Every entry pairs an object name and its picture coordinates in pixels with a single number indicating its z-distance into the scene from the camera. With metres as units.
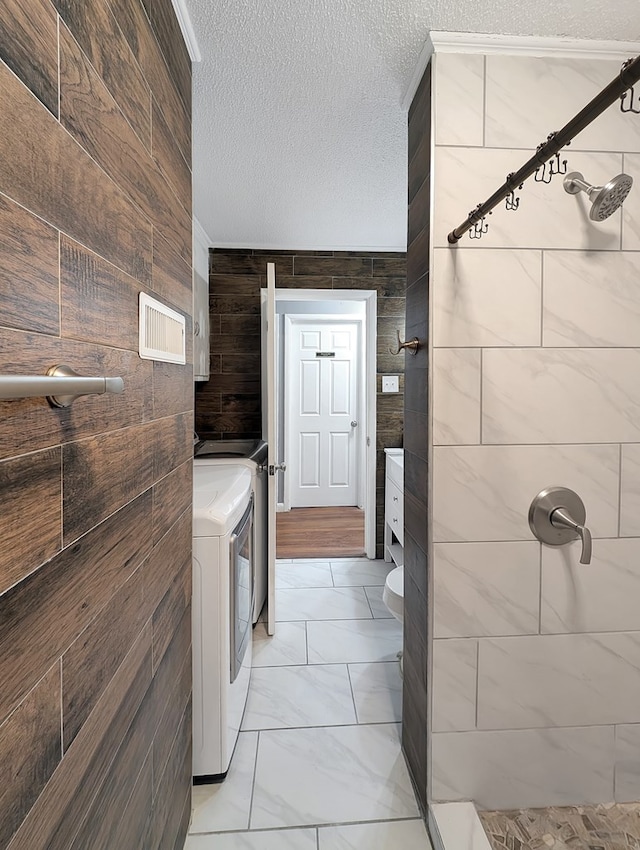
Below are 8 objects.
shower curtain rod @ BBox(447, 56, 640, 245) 0.66
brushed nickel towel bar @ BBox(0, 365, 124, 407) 0.38
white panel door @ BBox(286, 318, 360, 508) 4.91
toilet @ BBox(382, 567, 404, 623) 1.91
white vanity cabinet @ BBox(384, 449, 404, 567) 2.90
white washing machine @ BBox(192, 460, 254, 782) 1.43
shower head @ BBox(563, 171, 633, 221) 1.01
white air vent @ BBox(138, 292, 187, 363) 0.94
